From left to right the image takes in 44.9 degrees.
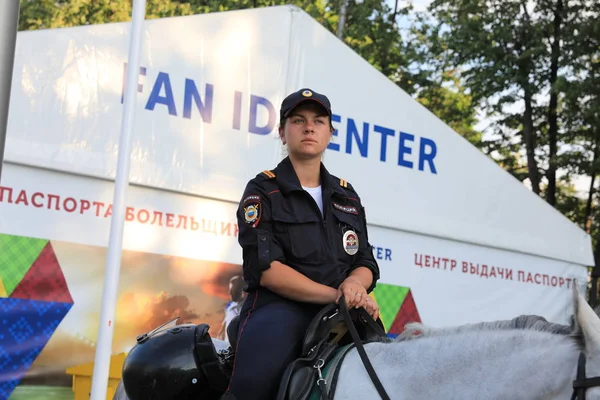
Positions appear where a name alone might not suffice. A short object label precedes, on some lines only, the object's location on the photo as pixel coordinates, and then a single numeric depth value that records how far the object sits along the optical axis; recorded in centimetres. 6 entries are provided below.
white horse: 199
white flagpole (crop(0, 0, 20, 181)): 134
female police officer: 247
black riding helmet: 276
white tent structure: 557
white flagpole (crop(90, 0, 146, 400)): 495
